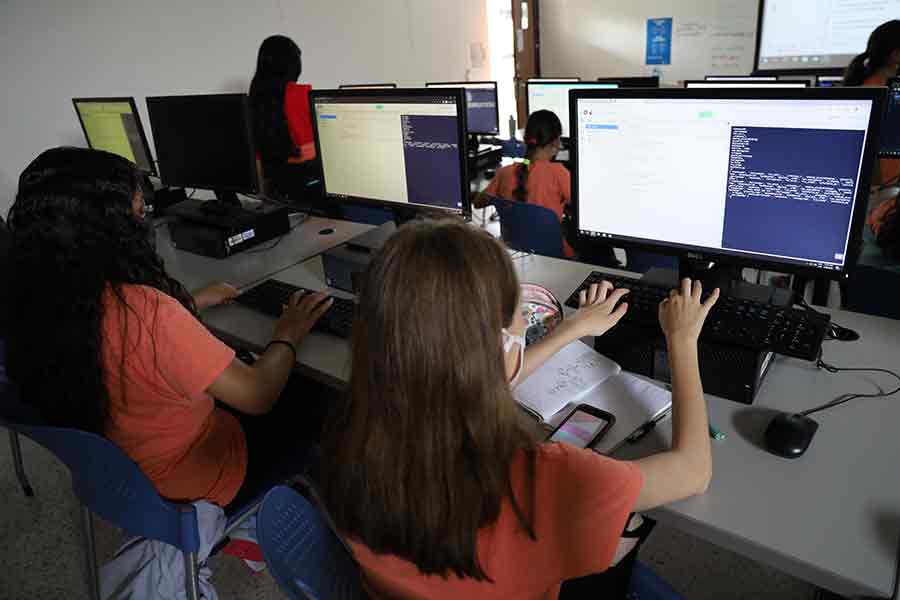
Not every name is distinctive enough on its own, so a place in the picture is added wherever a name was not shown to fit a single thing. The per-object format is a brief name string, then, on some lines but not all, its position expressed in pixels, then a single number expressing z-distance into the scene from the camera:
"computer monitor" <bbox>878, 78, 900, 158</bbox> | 2.23
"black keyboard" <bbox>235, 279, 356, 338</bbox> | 1.38
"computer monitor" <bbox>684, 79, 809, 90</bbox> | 2.63
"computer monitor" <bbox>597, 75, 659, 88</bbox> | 3.65
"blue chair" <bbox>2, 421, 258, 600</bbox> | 0.96
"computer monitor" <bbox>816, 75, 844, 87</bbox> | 3.91
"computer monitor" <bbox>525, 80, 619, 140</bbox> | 3.83
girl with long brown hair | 0.67
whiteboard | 5.33
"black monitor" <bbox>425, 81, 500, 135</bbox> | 4.47
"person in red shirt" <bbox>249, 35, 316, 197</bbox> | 3.07
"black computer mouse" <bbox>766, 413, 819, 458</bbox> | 0.86
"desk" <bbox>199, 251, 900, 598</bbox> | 0.71
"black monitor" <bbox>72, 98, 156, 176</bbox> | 2.49
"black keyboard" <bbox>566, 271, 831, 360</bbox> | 0.99
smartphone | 0.93
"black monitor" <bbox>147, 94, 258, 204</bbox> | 1.89
